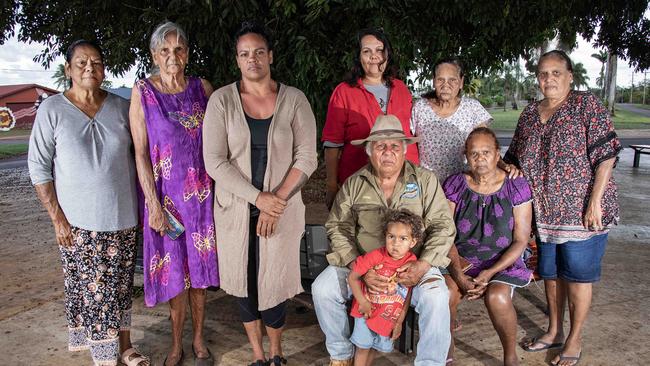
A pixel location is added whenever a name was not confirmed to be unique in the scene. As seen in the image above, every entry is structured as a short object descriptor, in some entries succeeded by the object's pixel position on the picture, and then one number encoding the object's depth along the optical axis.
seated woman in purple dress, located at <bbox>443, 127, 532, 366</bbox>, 3.16
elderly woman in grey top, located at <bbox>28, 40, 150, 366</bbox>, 2.93
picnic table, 12.99
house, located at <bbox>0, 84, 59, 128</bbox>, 38.56
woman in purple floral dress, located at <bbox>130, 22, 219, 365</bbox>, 2.97
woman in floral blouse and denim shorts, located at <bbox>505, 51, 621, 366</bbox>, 3.20
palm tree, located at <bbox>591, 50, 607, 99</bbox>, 60.84
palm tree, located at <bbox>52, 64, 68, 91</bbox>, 64.75
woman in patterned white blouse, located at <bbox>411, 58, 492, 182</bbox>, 3.49
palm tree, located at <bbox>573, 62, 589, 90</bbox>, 72.34
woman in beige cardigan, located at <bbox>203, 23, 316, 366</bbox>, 2.91
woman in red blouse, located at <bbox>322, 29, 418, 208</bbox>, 3.41
